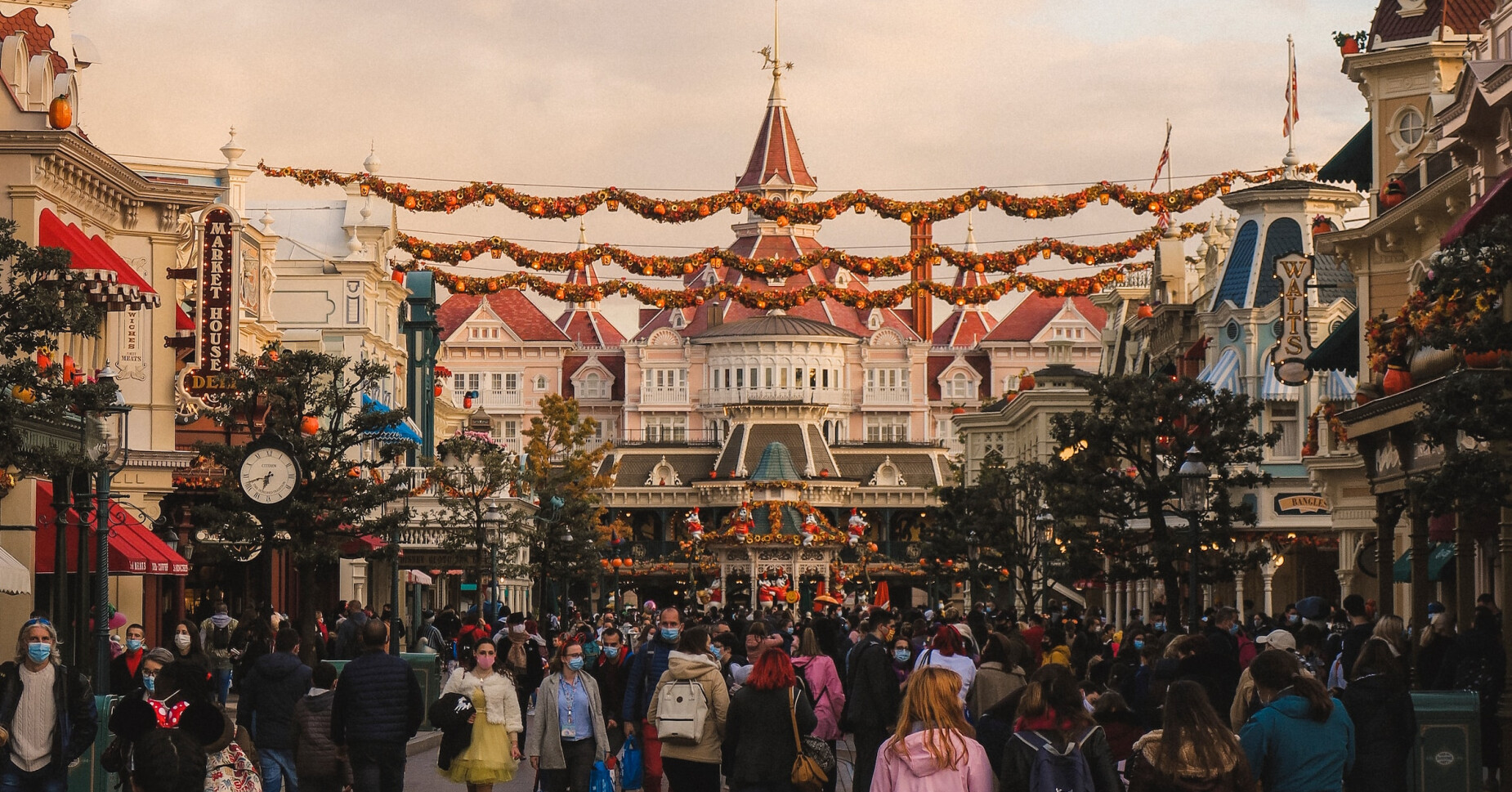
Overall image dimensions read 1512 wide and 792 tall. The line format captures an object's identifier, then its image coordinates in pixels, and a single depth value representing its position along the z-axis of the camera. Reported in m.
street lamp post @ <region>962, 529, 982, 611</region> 67.00
